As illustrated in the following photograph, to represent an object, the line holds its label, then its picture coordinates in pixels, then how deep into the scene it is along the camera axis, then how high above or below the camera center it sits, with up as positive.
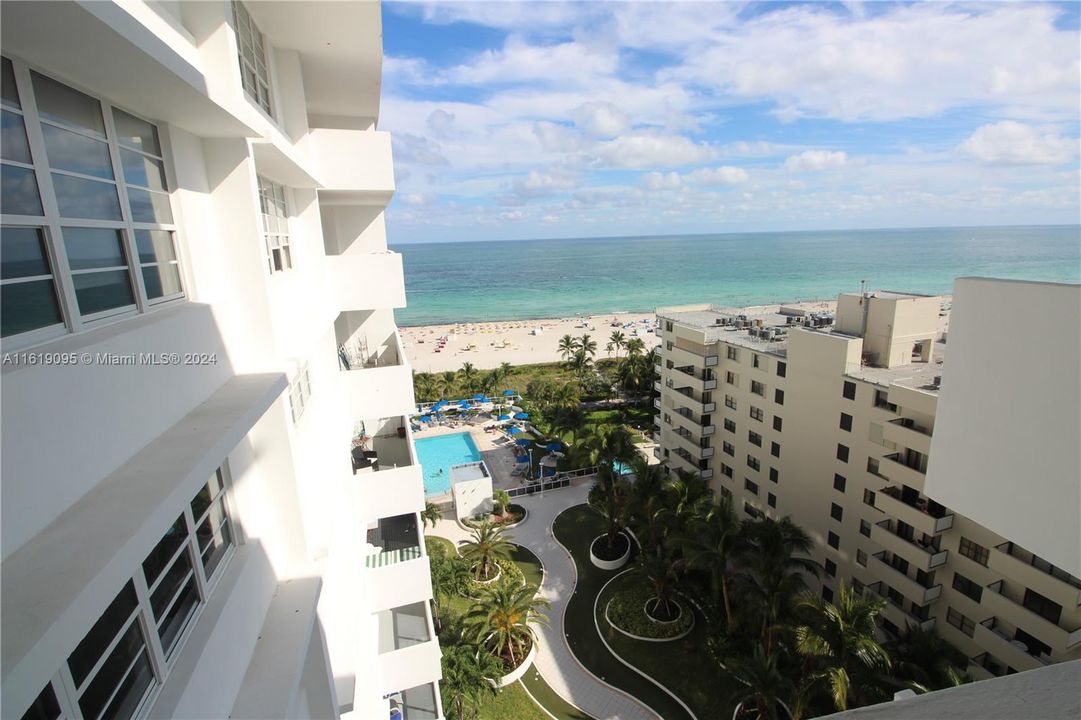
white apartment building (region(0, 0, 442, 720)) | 1.96 -0.59
